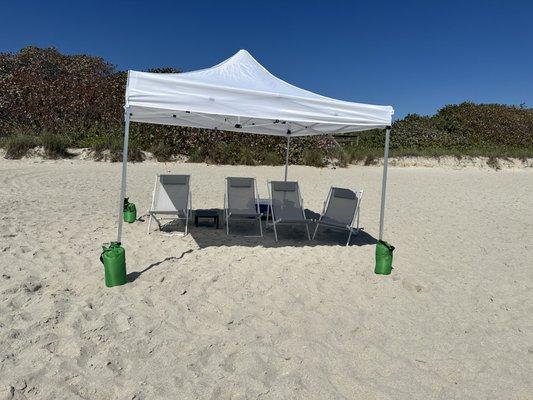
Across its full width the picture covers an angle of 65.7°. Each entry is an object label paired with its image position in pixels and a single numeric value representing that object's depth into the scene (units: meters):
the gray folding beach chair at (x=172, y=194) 6.00
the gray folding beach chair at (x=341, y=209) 5.72
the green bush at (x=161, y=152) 14.56
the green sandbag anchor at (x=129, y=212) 6.23
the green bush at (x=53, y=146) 13.44
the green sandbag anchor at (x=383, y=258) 4.40
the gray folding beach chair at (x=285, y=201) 5.93
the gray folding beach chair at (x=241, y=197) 6.06
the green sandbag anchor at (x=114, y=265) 3.63
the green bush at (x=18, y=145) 12.93
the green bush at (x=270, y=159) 15.70
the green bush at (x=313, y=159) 16.30
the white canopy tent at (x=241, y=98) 3.71
